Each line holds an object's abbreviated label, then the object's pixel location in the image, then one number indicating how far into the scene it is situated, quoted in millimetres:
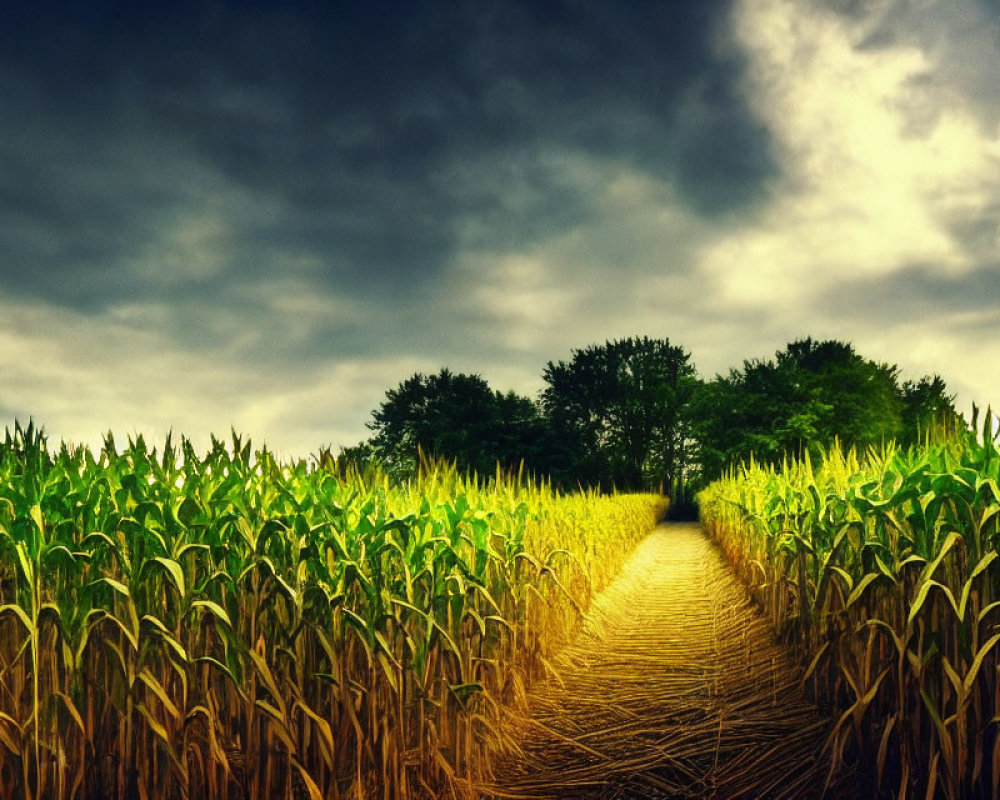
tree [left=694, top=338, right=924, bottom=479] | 37031
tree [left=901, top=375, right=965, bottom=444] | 47312
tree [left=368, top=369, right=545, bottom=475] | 43719
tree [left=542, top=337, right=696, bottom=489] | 49719
